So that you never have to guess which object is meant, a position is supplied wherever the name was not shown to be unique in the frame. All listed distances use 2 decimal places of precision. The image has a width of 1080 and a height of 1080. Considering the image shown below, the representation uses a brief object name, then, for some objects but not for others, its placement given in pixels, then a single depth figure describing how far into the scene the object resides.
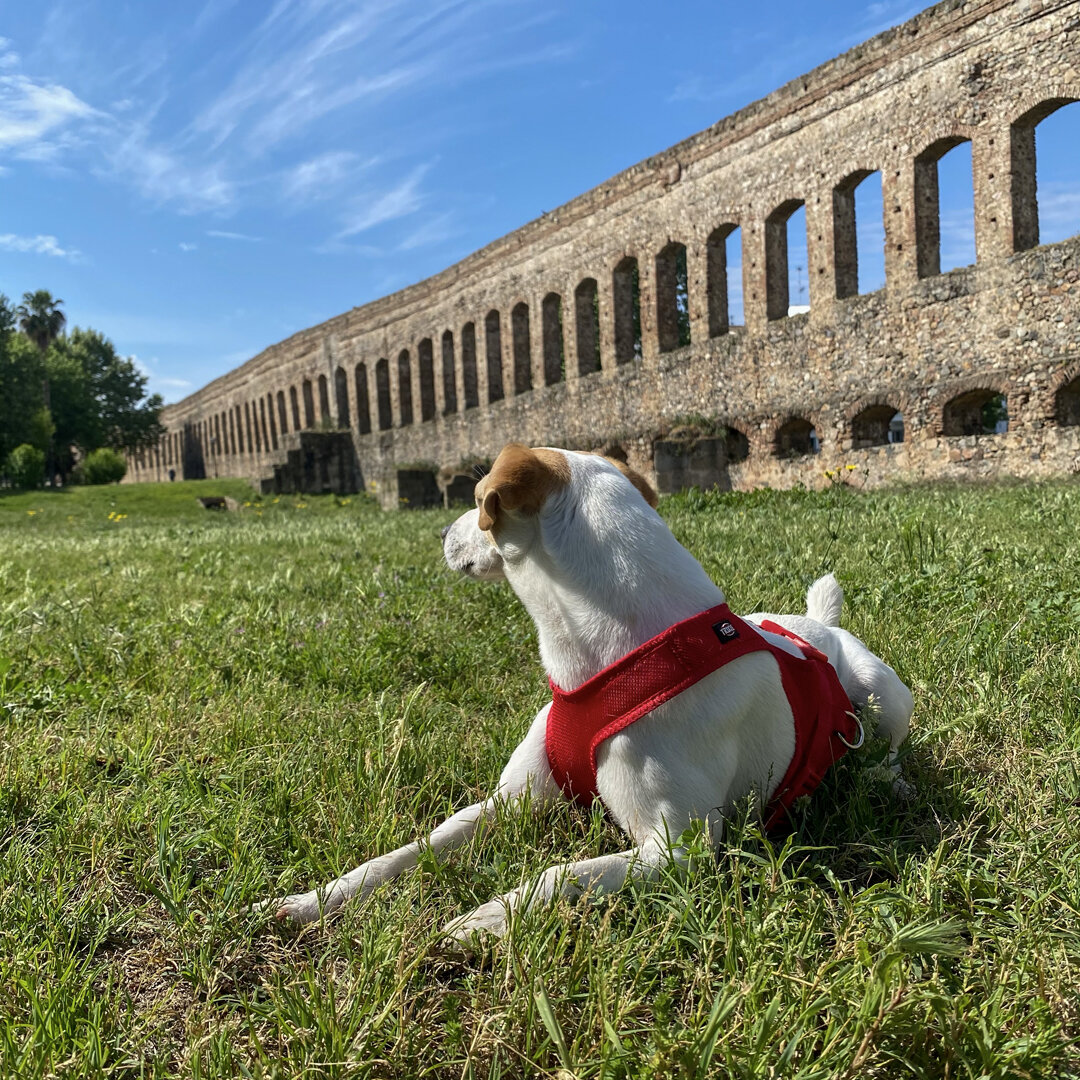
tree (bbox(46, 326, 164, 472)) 48.62
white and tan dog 1.85
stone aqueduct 13.45
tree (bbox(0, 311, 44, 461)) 37.78
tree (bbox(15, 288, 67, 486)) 60.94
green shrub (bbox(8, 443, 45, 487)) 33.53
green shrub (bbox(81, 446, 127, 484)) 35.22
